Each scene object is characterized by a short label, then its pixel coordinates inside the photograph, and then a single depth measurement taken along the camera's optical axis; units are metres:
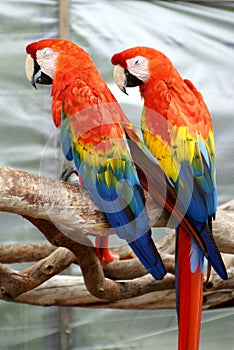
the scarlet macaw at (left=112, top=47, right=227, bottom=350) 6.16
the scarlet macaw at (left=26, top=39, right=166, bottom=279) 6.10
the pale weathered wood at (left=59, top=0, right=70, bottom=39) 6.99
